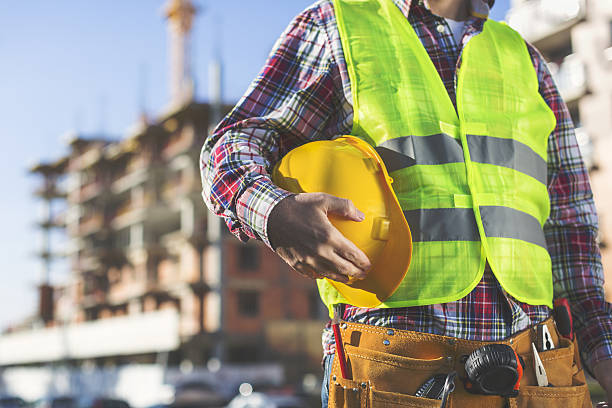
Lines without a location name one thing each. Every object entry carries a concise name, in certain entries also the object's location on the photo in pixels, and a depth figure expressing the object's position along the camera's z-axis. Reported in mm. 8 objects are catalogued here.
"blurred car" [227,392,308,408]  15438
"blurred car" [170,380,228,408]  23375
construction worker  1427
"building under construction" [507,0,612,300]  25156
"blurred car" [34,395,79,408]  31125
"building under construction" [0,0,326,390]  34812
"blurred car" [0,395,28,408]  31130
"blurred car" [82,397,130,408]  24406
